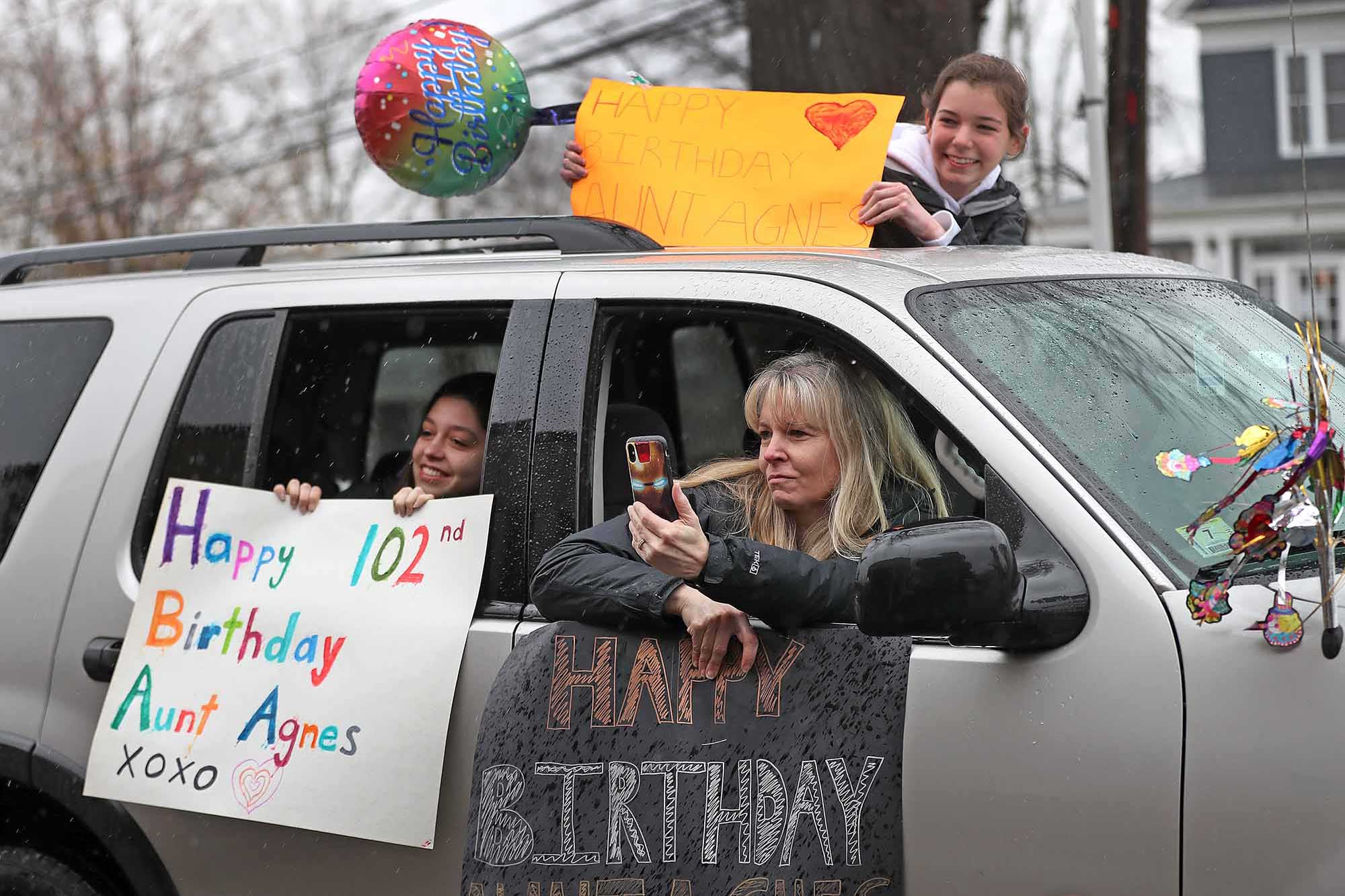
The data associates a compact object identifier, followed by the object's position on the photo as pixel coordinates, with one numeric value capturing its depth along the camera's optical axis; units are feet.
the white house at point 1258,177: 73.72
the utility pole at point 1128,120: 24.77
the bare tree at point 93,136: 93.20
